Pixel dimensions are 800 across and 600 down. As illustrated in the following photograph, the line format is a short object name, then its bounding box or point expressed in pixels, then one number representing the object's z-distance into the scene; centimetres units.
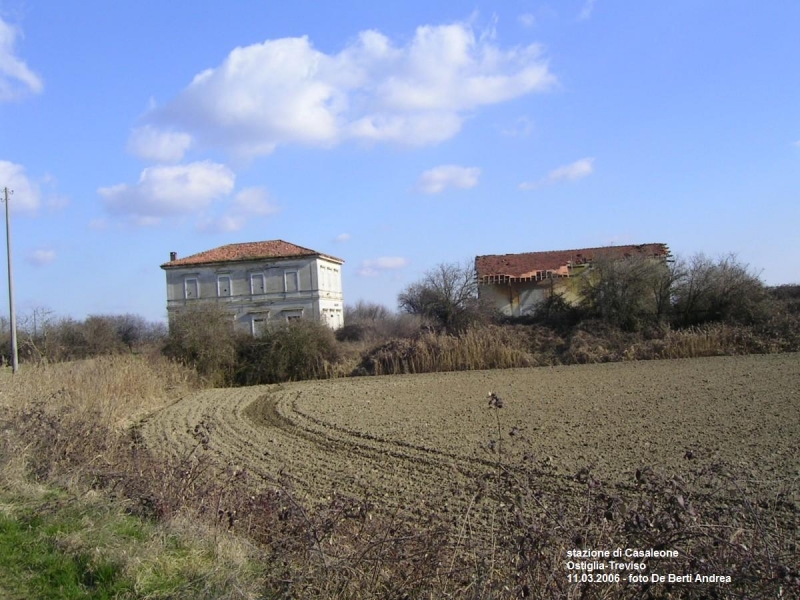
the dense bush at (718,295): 3266
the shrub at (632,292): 3447
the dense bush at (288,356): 3338
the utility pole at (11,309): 2451
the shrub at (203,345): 3238
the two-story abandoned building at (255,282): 5303
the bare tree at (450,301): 3775
